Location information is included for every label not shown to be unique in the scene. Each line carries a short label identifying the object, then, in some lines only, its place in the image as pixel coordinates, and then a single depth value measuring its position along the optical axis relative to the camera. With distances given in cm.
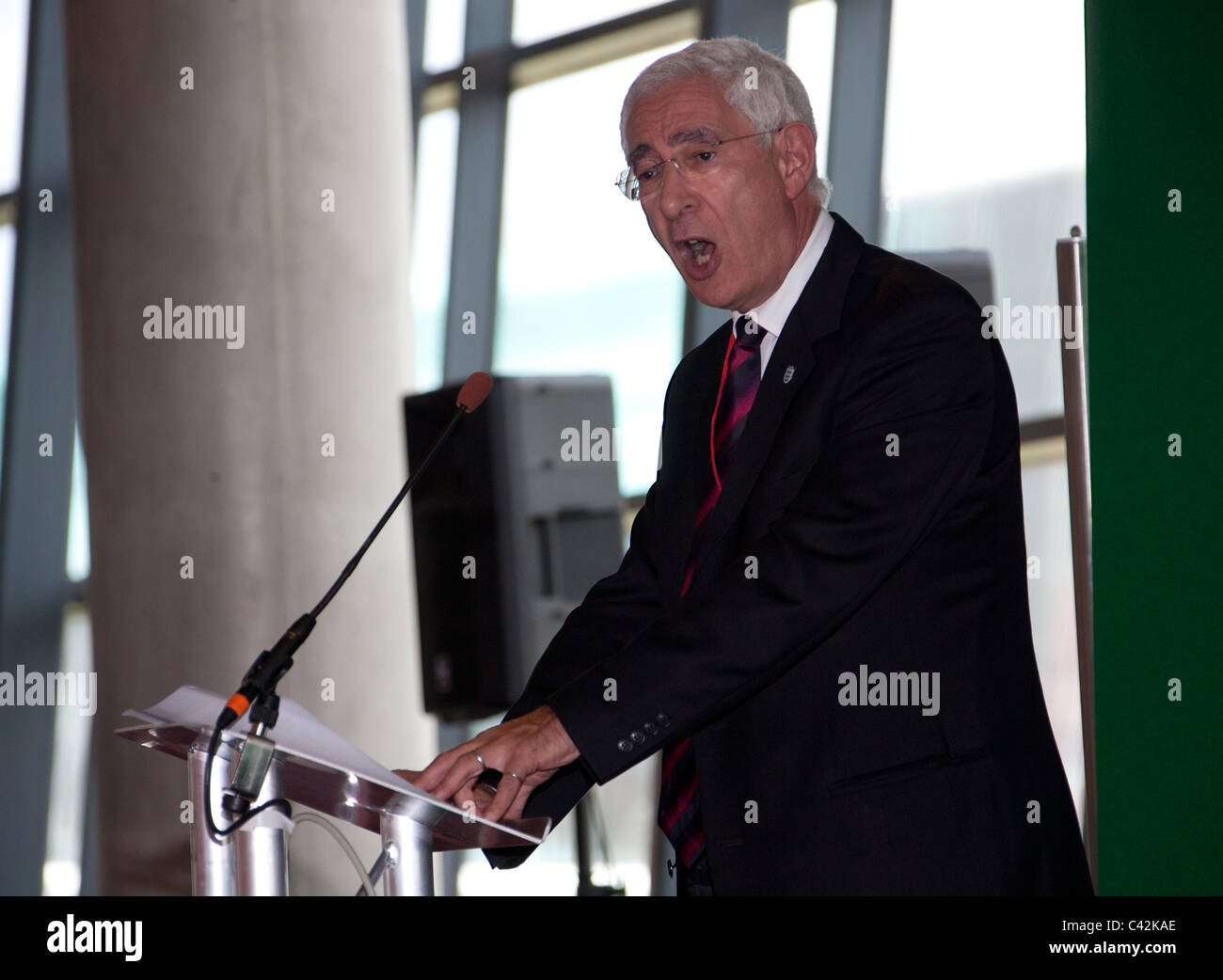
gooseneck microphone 141
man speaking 181
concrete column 496
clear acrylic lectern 149
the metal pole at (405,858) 151
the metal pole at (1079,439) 240
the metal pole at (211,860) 153
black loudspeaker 400
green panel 209
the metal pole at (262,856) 152
